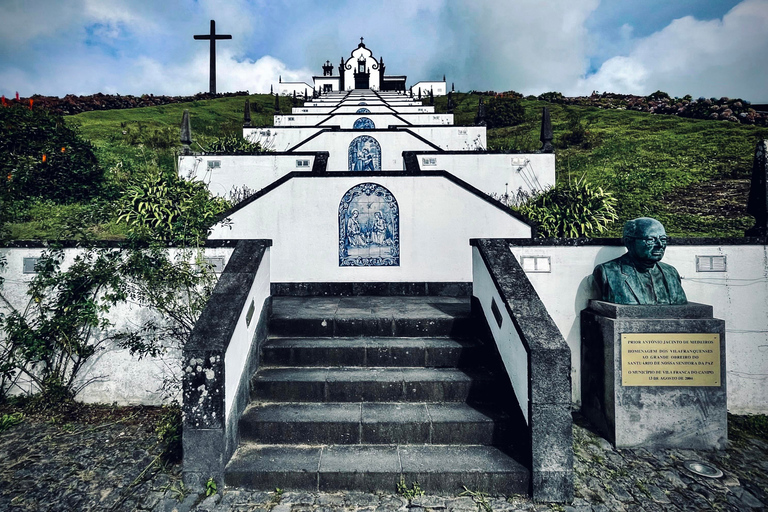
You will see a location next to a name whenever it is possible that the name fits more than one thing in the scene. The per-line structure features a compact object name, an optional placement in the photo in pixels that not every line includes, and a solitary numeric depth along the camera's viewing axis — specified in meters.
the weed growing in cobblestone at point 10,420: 4.18
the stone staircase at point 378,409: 3.20
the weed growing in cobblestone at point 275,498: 3.03
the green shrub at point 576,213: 7.74
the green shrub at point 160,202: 7.41
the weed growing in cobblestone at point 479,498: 3.01
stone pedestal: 3.92
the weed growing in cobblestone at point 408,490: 3.14
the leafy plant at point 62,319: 4.59
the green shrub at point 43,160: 10.51
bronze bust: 4.11
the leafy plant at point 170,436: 3.60
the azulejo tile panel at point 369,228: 6.58
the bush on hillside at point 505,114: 29.69
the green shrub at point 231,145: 13.17
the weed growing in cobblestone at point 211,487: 3.13
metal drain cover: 3.48
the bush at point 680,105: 21.26
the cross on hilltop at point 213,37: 33.22
